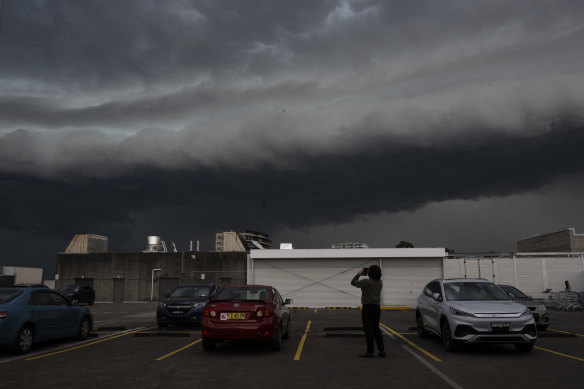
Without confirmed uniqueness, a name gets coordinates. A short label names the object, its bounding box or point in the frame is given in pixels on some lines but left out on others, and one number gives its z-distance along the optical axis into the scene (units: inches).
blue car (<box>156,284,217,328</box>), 579.2
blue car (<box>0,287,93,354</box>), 375.9
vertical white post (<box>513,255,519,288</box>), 1189.5
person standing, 357.1
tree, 3108.8
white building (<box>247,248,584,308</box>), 1159.0
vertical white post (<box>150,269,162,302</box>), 1419.8
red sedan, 367.2
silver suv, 355.6
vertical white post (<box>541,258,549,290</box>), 1190.3
